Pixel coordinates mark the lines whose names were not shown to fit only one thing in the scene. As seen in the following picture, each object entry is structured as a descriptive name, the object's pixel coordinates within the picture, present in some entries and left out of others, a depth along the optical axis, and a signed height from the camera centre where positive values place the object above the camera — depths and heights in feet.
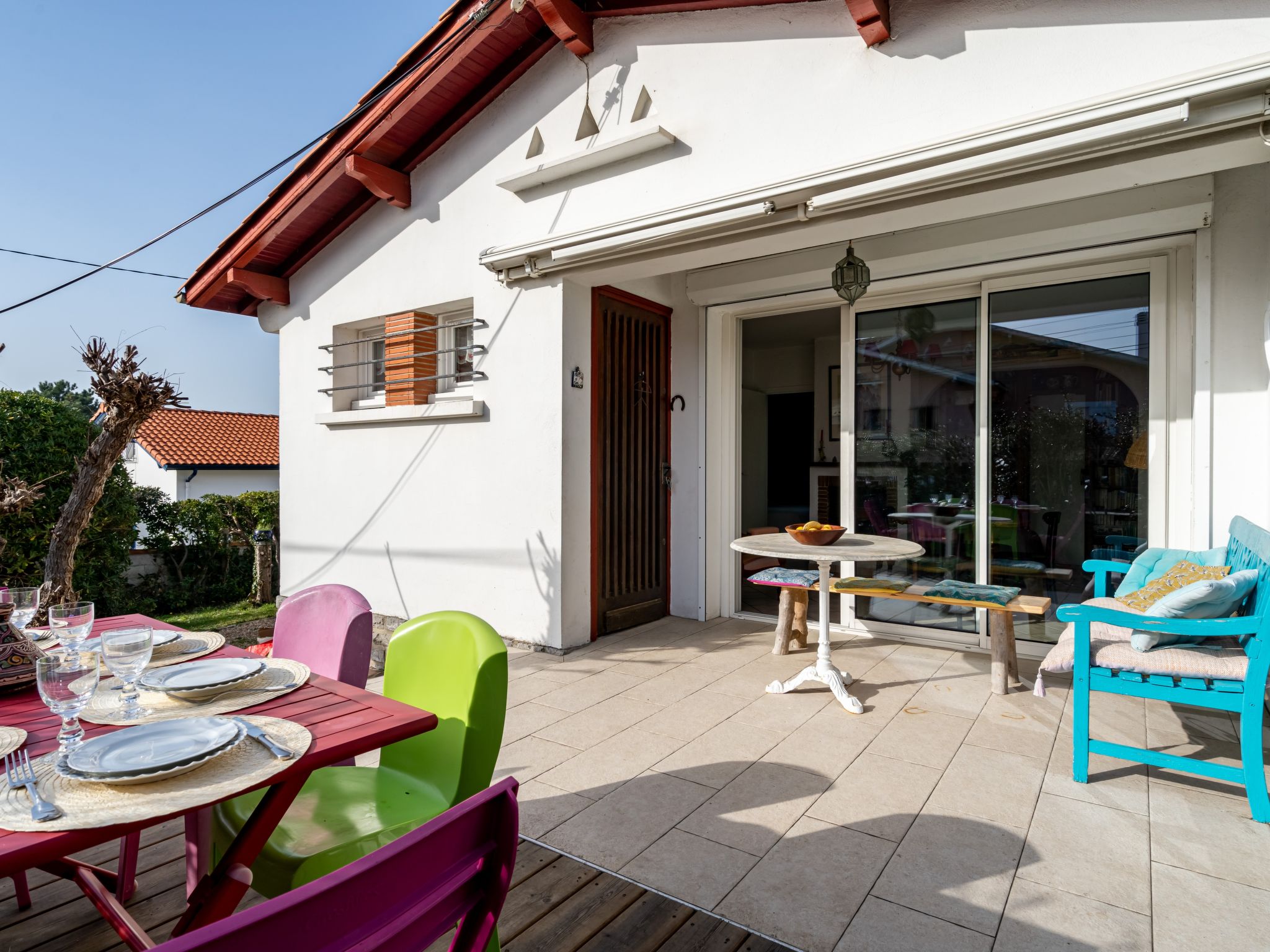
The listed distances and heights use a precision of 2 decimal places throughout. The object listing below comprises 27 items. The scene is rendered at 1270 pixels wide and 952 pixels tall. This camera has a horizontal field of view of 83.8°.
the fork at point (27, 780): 3.17 -1.52
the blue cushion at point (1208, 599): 7.69 -1.38
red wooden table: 3.09 -1.57
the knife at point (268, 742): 3.84 -1.52
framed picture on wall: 24.93 +2.63
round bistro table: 10.38 -1.21
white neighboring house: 48.19 +1.22
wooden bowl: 10.93 -0.99
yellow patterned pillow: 9.24 -1.43
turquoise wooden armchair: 7.29 -2.35
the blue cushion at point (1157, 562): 10.18 -1.31
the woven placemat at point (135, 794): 3.16 -1.54
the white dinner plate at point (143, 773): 3.45 -1.49
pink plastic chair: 6.13 -1.60
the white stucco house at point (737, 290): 9.45 +3.72
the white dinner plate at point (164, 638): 5.71 -1.43
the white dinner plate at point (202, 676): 4.73 -1.44
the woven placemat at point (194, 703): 4.46 -1.52
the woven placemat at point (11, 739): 3.85 -1.51
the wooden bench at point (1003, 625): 10.87 -2.40
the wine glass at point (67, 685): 3.83 -1.17
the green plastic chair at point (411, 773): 4.72 -2.43
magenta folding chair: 2.05 -1.45
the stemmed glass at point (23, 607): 5.29 -1.06
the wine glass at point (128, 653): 4.16 -1.07
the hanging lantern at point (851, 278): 12.85 +3.55
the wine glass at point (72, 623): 4.65 -1.02
